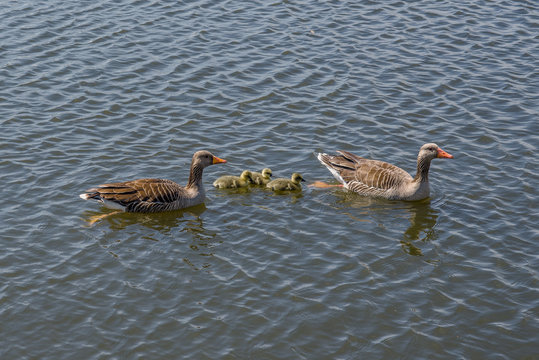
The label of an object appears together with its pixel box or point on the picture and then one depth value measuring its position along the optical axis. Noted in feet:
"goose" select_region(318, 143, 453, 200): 55.42
